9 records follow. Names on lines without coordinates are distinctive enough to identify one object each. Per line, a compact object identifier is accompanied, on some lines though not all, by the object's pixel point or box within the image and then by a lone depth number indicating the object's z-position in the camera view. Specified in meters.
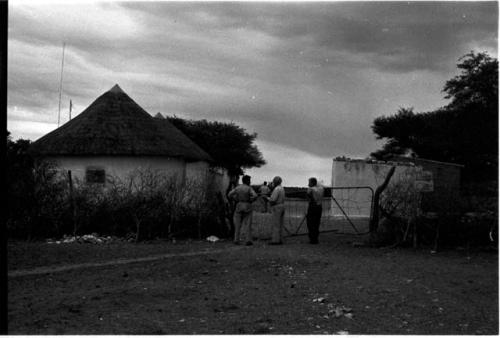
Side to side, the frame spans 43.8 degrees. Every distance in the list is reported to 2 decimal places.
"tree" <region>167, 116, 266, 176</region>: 46.69
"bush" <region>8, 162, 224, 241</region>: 15.41
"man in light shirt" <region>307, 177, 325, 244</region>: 14.40
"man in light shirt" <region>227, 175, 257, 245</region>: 14.14
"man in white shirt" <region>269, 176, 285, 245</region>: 14.18
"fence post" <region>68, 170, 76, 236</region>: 15.46
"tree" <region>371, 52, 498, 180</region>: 31.23
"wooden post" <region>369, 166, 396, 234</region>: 14.13
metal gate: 17.78
